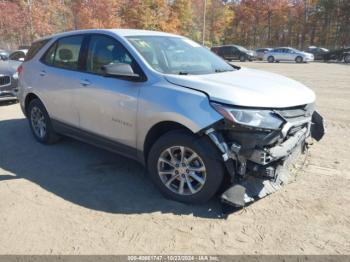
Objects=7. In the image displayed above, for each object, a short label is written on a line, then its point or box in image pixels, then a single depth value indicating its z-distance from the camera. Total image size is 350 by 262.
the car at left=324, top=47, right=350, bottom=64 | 33.50
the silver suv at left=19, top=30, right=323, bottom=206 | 3.33
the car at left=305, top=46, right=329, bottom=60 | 37.72
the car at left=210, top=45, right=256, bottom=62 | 37.41
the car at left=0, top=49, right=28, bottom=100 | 8.91
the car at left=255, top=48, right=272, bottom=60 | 39.20
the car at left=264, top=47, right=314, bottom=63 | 33.91
